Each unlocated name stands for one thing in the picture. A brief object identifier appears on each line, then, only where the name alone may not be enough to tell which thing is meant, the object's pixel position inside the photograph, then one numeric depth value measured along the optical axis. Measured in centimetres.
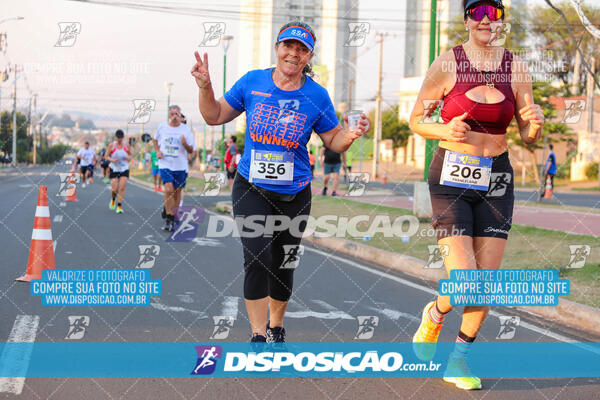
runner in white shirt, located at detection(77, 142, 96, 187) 2078
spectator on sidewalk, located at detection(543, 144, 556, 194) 2203
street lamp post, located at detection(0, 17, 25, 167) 1019
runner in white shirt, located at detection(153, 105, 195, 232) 1102
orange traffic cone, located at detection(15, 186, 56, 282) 681
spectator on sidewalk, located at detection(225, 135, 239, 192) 1803
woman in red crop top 391
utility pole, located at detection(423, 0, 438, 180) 1205
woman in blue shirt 404
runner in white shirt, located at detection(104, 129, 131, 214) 1468
